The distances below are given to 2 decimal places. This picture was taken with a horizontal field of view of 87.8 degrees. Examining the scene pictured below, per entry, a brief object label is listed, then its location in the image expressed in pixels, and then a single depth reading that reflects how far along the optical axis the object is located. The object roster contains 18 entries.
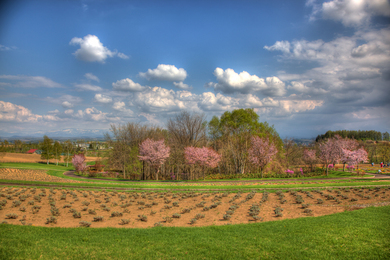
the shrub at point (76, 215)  10.53
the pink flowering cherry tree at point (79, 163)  42.59
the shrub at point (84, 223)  8.99
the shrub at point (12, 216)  10.13
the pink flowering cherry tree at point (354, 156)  34.53
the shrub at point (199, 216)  10.29
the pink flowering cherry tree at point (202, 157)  31.19
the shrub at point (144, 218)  9.94
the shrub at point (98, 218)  9.93
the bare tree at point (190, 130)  41.84
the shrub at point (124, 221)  9.50
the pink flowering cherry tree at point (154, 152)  32.75
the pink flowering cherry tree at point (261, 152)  32.47
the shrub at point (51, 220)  9.50
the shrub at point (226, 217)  9.94
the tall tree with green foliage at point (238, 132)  40.00
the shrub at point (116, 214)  10.78
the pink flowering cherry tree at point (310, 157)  40.62
